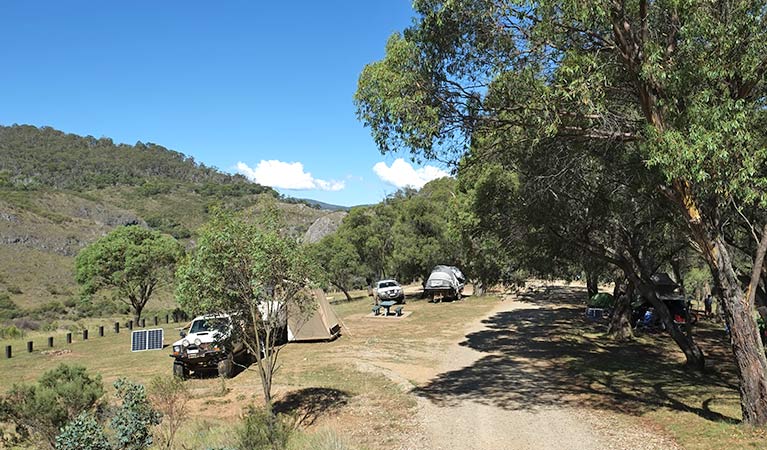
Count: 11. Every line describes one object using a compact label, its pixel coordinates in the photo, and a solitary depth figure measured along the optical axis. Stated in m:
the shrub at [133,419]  6.55
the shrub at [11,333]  28.53
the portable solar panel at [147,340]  20.36
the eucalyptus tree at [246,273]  9.08
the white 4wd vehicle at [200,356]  14.10
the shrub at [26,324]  33.94
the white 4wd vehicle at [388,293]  32.78
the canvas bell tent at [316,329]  19.55
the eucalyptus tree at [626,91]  7.80
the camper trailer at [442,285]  34.50
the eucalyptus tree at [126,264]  29.61
